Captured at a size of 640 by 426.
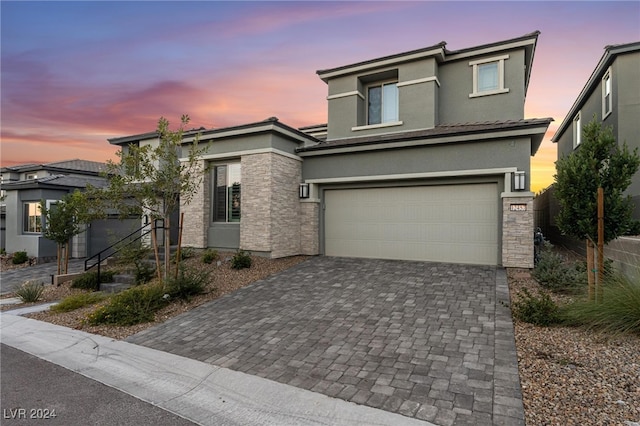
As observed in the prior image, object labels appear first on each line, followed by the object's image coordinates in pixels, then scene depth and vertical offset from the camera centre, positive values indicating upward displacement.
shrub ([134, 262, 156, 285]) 9.75 -1.75
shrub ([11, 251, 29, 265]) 16.53 -2.21
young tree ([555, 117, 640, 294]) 5.56 +0.57
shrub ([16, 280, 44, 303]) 9.17 -2.19
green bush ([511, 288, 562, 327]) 5.34 -1.51
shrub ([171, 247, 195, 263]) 11.50 -1.38
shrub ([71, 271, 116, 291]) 10.22 -2.04
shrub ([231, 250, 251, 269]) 10.27 -1.41
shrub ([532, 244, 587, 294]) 6.93 -1.24
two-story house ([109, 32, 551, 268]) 9.76 +1.44
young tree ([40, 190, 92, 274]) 11.24 -0.34
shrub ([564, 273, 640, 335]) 4.68 -1.33
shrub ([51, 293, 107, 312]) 7.96 -2.14
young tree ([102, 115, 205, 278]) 7.73 +0.86
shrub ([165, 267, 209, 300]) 7.89 -1.67
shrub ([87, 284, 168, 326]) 6.79 -1.95
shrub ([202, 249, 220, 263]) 11.03 -1.37
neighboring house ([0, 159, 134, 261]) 17.08 -0.41
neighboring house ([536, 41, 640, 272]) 12.06 +4.77
